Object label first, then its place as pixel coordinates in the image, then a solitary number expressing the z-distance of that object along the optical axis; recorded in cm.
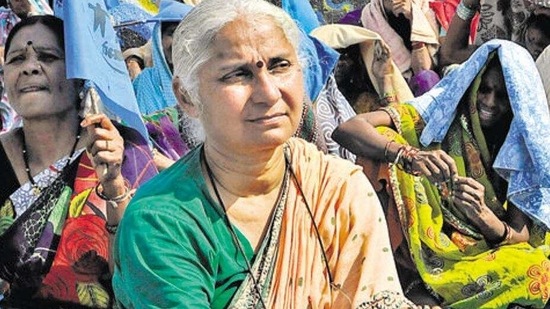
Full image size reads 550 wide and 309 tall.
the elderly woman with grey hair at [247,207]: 414
